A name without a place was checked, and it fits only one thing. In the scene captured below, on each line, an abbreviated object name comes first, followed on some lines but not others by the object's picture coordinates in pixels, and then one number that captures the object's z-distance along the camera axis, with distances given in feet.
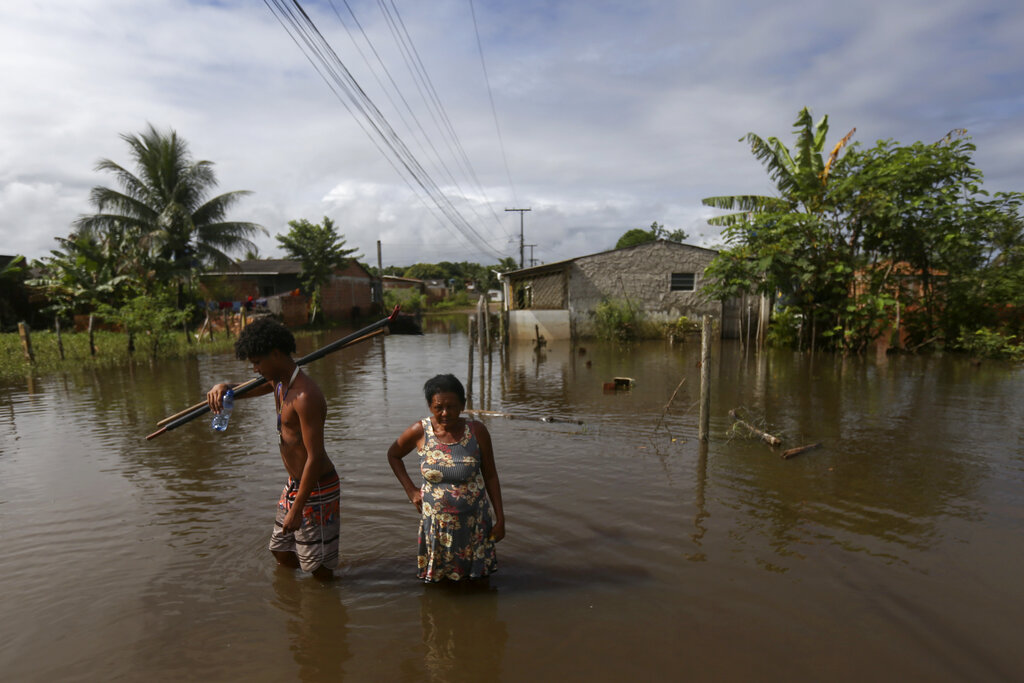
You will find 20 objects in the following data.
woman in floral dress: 10.62
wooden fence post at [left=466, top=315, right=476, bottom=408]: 36.67
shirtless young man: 10.48
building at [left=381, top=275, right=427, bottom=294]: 180.86
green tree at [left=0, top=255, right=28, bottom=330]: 77.33
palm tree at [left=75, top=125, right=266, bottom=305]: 70.59
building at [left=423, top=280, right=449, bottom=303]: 190.19
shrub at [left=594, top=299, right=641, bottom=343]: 72.08
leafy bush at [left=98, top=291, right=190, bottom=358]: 54.39
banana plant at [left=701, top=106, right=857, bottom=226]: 54.11
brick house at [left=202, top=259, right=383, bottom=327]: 96.68
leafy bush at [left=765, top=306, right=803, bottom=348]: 61.72
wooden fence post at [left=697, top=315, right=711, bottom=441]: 24.29
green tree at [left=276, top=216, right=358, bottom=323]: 103.04
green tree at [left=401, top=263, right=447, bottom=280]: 272.31
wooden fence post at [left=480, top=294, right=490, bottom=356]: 46.99
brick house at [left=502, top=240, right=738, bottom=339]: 72.90
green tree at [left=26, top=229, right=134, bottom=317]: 63.87
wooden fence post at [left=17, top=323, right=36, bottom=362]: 47.96
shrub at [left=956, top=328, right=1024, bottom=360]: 51.01
